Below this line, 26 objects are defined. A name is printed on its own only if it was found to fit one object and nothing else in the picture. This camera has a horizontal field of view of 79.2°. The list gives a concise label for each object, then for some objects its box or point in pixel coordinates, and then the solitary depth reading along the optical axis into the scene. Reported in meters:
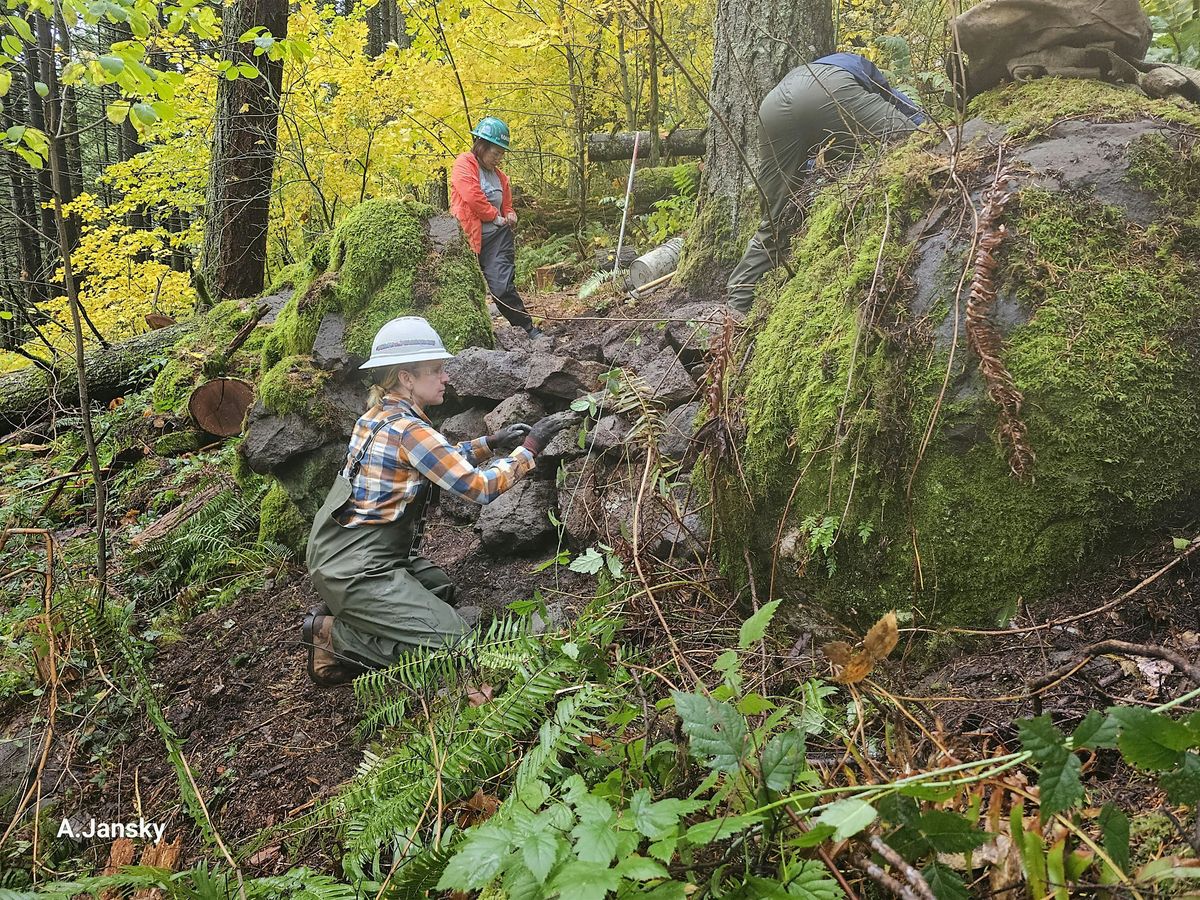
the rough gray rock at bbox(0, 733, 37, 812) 3.68
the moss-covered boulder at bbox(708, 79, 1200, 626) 2.37
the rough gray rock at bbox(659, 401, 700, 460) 4.00
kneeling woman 3.98
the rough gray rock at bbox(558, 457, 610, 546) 4.04
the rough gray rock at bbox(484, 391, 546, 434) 4.88
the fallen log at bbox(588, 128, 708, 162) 12.17
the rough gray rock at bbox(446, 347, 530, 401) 5.28
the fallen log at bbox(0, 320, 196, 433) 8.33
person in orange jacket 7.70
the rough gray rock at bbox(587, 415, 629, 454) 4.10
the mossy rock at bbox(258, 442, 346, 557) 5.39
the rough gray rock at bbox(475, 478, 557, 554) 4.40
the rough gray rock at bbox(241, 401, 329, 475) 5.37
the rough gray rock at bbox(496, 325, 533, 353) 6.74
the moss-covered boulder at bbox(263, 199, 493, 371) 5.79
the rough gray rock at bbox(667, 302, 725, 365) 4.34
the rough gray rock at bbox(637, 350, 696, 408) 4.30
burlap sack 3.30
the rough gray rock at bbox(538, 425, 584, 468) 4.38
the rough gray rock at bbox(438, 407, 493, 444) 5.23
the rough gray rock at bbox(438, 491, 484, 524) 5.14
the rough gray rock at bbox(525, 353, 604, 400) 4.94
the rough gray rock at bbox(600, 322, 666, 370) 5.02
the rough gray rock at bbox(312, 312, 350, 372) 5.59
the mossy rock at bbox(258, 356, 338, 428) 5.45
